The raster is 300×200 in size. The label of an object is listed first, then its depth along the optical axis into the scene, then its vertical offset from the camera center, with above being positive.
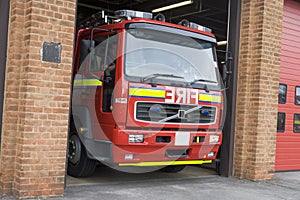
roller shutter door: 9.93 +0.50
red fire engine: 6.79 +0.22
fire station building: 5.75 +0.34
